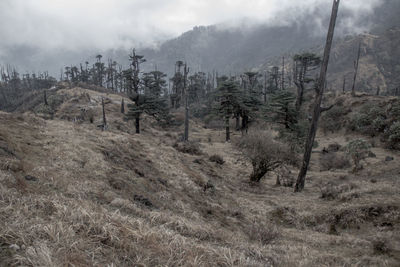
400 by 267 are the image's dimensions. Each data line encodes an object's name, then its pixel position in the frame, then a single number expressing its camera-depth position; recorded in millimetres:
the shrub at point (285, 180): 13958
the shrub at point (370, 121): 25520
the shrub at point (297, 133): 20692
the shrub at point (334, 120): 32469
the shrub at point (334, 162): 18000
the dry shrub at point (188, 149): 17656
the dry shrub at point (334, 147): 23588
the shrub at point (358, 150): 15766
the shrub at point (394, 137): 20339
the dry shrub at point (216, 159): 17344
